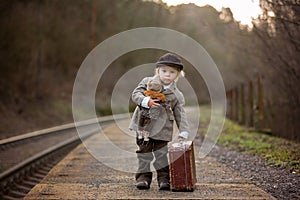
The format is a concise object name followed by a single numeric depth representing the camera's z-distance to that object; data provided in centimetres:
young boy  488
